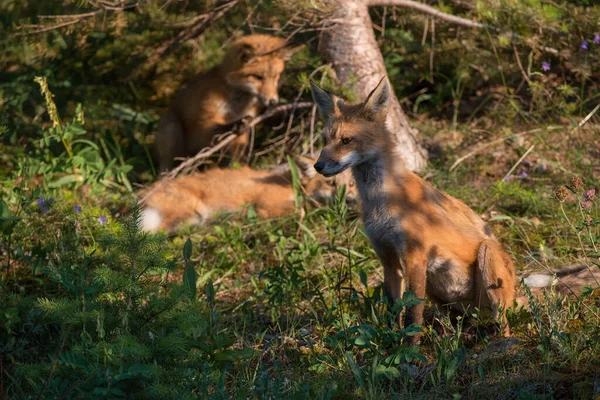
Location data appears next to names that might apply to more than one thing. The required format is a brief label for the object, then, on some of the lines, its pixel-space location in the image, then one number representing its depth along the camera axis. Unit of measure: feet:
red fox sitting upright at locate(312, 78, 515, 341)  29.19
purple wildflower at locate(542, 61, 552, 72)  46.86
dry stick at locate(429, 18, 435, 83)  51.40
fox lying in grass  50.37
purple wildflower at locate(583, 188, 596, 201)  25.36
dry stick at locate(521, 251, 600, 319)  26.87
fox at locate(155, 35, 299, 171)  59.47
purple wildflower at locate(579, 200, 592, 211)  25.83
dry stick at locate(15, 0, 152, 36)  44.29
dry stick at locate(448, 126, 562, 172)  46.65
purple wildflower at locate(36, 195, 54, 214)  38.60
